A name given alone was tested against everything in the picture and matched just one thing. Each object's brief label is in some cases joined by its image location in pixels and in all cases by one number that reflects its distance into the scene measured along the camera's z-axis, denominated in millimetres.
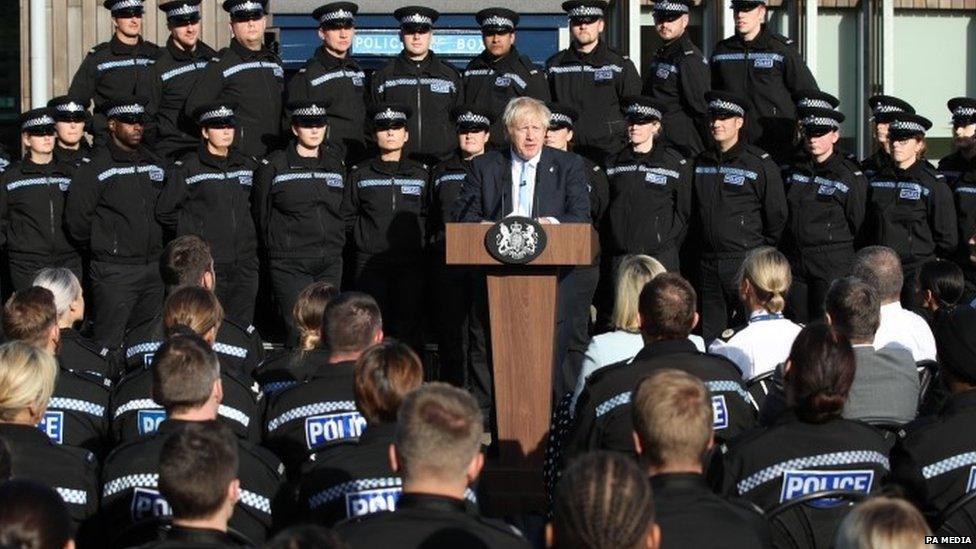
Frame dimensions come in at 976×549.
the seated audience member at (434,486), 4027
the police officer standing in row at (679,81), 11305
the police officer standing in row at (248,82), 11227
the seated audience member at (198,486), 4125
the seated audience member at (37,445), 5246
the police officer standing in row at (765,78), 11383
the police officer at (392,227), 10438
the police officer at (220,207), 10492
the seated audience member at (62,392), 6141
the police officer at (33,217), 10664
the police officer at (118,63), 11539
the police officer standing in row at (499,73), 11078
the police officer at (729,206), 10336
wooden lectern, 7355
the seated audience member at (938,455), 5094
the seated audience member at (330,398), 5766
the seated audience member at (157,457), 5094
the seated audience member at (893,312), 7113
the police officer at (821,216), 10398
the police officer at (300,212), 10445
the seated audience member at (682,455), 4191
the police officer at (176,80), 11438
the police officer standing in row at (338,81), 11203
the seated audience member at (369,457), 4945
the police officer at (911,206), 10391
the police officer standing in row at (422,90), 11117
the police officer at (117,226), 10516
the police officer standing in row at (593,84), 11234
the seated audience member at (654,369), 5676
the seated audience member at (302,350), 6723
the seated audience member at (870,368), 5953
